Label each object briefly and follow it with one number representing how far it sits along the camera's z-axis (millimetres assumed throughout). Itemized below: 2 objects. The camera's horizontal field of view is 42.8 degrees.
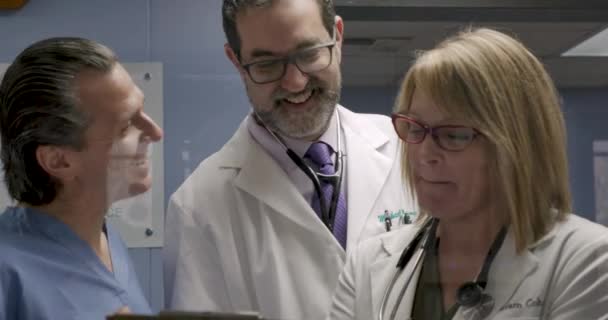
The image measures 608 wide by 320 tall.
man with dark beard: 1274
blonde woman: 888
